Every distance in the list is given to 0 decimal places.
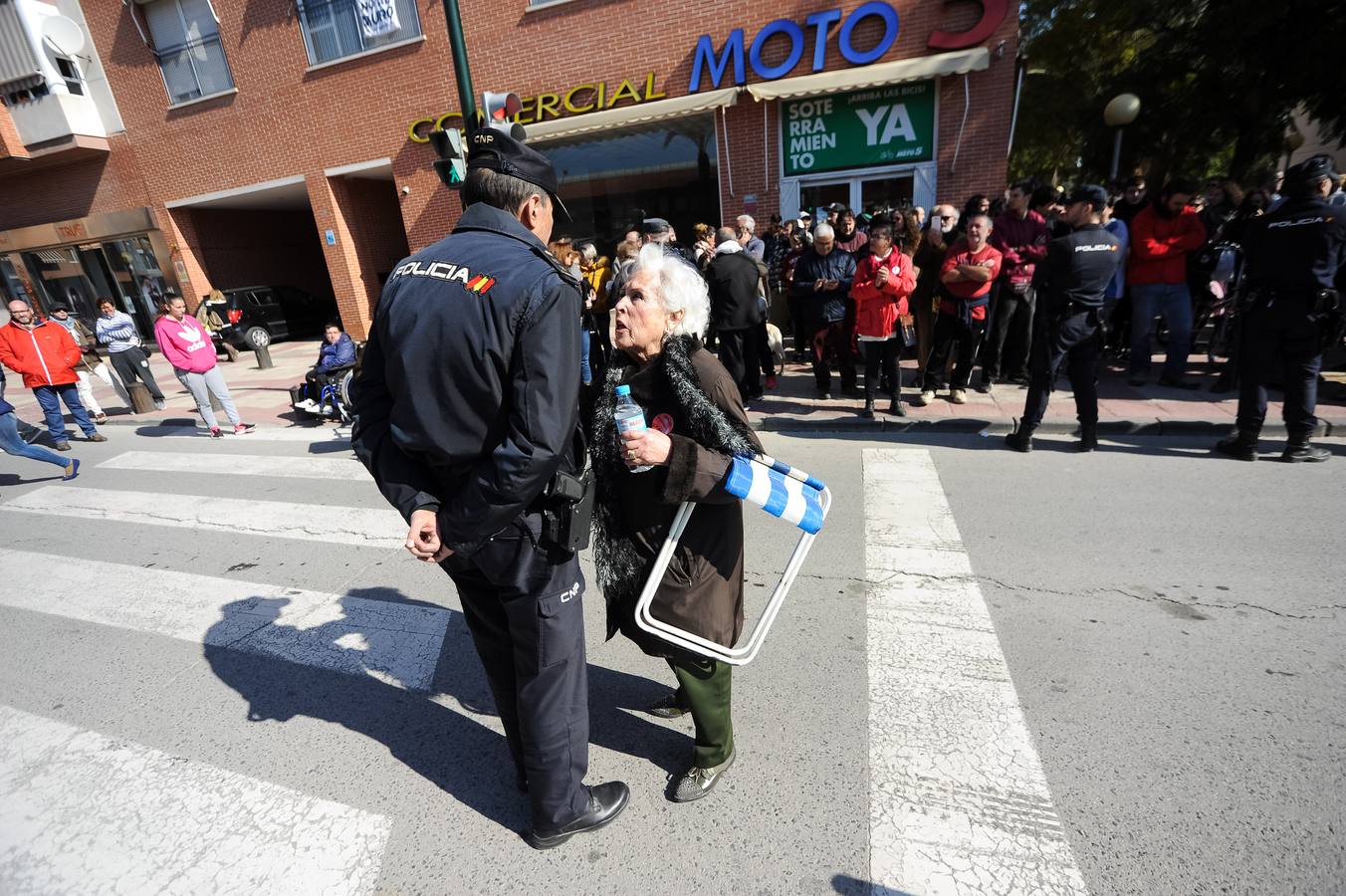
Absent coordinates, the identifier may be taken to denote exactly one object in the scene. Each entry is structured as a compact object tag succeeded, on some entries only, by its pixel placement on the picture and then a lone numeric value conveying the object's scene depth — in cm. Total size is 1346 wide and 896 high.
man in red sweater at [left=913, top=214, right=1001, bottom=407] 614
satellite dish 1523
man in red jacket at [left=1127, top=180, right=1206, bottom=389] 635
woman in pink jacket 759
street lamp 1247
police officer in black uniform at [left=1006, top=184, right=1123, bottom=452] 496
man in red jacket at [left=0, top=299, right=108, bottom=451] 752
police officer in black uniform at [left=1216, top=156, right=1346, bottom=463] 451
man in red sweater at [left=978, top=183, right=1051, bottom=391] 666
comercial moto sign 970
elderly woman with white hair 192
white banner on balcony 1290
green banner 1053
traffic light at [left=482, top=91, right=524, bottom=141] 622
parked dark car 1577
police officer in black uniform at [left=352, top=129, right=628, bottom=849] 162
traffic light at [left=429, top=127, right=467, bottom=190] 630
